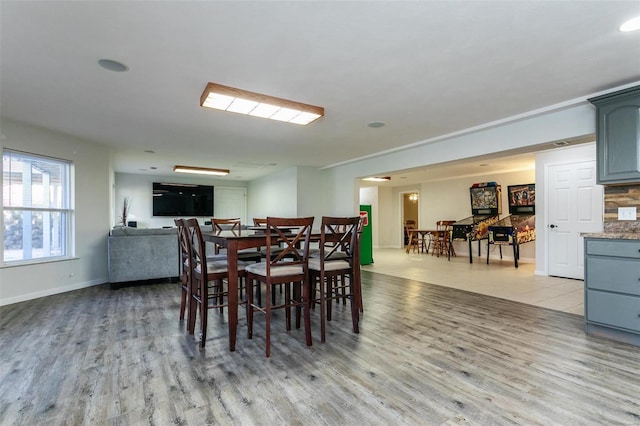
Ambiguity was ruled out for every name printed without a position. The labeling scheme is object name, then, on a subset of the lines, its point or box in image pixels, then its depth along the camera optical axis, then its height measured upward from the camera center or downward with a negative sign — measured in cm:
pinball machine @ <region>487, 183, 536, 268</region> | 698 -21
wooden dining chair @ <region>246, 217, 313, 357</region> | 251 -48
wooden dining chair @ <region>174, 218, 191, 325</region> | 298 -48
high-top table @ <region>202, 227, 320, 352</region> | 256 -43
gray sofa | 491 -65
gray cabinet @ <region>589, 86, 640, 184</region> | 284 +70
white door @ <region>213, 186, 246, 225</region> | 1002 +33
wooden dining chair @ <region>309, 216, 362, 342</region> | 280 -47
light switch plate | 308 +0
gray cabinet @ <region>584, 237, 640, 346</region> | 269 -66
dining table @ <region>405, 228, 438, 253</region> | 908 -67
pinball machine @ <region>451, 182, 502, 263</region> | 777 -2
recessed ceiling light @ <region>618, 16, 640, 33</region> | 201 +120
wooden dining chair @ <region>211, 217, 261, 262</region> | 365 -48
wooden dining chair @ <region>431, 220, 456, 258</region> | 892 -75
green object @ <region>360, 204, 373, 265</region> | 729 -68
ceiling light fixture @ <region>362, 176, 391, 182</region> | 926 +99
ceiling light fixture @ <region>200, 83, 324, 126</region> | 298 +110
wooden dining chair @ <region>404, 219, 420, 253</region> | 988 -75
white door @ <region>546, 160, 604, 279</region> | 532 +2
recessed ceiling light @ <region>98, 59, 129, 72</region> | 247 +117
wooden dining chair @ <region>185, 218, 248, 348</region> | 269 -53
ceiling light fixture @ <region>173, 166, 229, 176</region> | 752 +104
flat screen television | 899 +40
